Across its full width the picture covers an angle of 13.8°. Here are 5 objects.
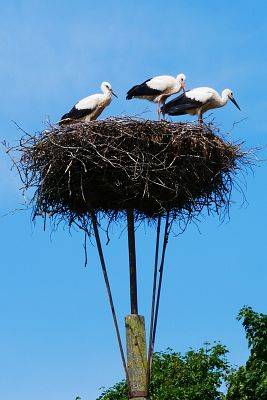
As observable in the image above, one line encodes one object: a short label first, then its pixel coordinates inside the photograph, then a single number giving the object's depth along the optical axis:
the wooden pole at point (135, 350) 11.42
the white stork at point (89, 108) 14.99
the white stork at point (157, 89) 15.81
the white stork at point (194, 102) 15.51
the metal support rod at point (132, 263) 11.64
